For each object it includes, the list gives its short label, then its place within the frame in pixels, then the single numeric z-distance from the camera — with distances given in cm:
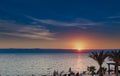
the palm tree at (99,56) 3064
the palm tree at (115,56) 2934
